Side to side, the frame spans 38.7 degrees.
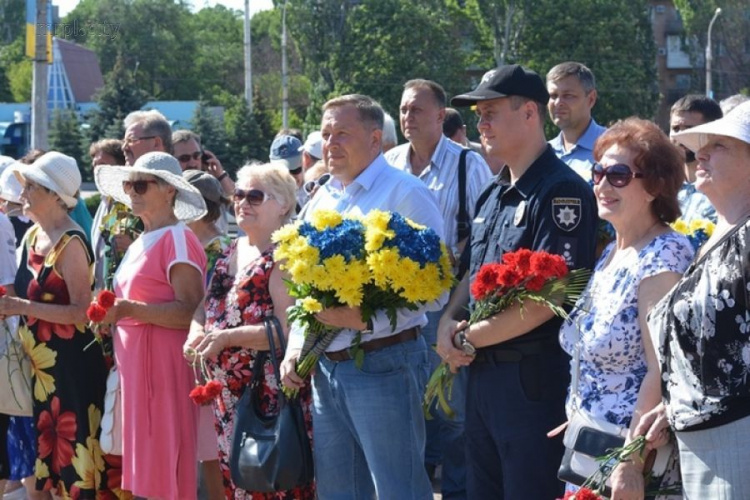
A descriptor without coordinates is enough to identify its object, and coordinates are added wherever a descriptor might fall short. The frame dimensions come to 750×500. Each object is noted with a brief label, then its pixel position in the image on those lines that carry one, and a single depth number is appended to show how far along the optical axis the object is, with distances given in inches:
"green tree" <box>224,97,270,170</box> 1817.2
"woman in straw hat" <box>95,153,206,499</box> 235.0
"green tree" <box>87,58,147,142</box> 1784.0
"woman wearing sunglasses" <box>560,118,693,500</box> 145.9
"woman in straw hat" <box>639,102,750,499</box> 130.6
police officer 170.9
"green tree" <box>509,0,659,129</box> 2094.0
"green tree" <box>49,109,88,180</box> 1806.1
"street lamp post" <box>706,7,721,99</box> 2044.4
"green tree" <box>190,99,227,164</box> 1646.2
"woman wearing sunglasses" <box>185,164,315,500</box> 211.0
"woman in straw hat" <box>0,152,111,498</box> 252.1
